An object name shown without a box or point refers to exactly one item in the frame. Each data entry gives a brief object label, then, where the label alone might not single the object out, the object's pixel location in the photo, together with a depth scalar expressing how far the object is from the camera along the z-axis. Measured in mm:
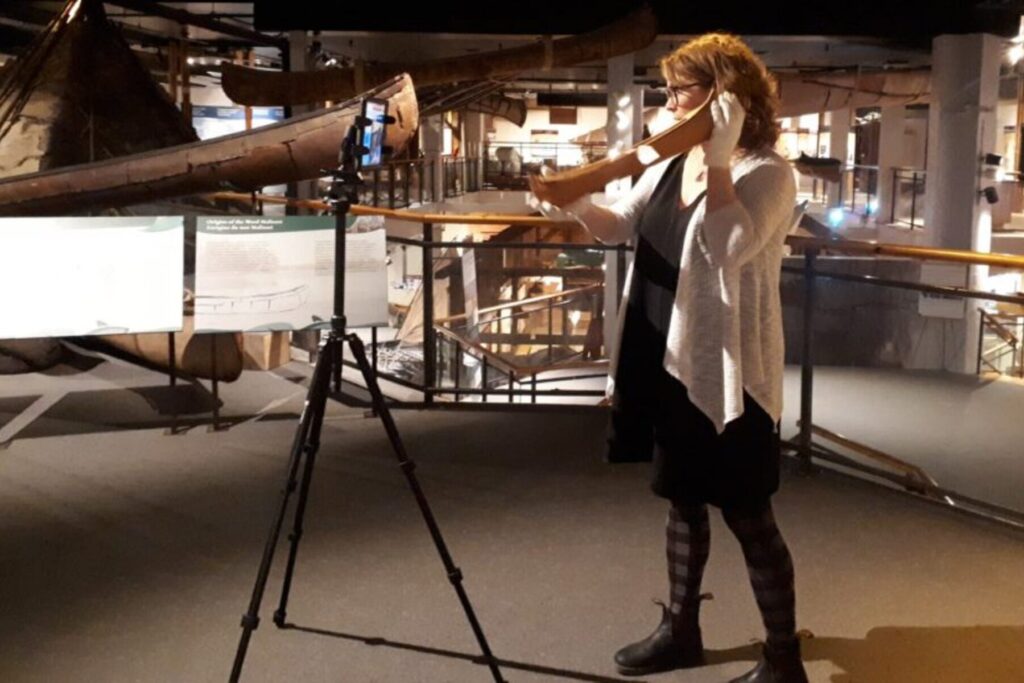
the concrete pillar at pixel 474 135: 27031
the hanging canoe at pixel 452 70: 8719
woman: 2102
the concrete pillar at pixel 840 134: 20109
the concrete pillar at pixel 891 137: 18719
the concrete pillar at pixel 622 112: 10562
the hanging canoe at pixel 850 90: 13039
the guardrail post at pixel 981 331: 9211
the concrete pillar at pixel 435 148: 19281
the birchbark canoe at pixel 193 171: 4828
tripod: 2367
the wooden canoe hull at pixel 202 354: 5285
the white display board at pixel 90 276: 4160
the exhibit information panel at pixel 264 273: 4324
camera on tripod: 2379
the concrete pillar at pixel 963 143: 9914
